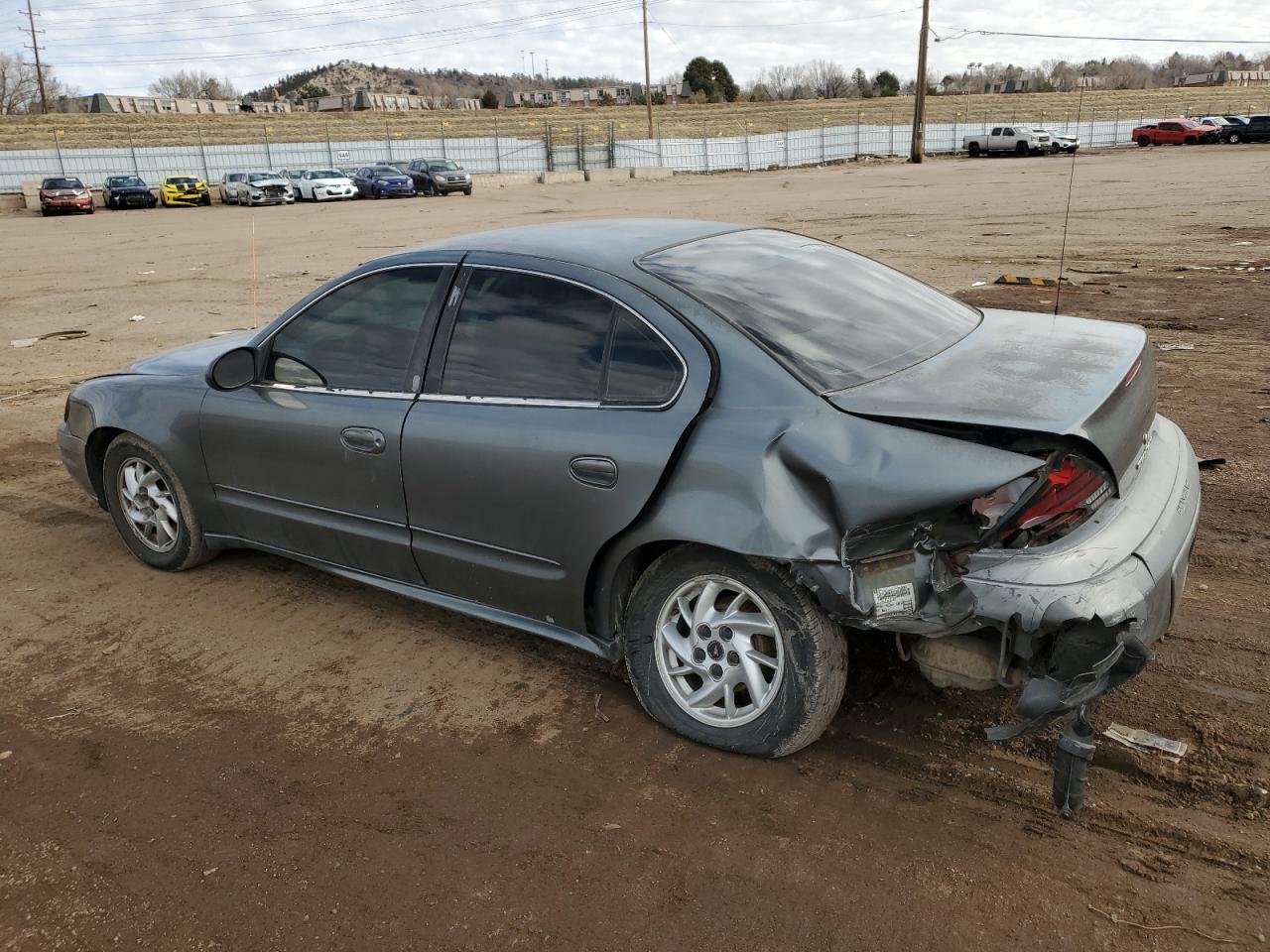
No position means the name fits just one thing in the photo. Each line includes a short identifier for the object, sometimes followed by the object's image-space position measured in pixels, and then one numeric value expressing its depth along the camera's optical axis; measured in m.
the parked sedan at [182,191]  40.31
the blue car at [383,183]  39.81
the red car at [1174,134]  50.12
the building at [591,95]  112.37
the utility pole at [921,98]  47.85
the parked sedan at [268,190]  38.69
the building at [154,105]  100.88
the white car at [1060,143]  47.25
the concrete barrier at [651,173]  51.75
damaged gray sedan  2.69
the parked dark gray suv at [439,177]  41.28
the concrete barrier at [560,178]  49.62
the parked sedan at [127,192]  39.06
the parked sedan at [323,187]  39.25
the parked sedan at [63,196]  36.72
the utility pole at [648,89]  60.78
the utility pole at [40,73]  87.32
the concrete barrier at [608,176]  50.06
